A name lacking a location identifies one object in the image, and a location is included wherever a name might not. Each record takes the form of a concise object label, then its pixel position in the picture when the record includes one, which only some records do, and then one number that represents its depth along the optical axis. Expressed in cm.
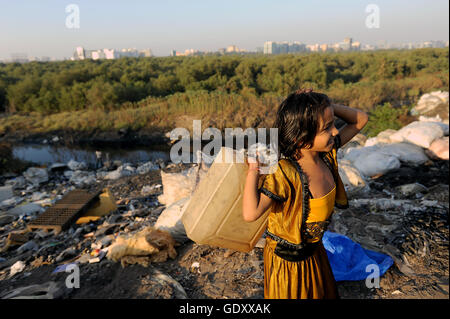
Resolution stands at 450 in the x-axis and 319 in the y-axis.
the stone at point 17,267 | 252
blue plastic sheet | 193
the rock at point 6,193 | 452
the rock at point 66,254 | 263
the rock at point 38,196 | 444
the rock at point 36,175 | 531
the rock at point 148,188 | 427
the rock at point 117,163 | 647
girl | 88
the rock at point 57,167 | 621
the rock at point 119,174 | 538
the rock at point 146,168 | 572
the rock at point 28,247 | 298
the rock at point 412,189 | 340
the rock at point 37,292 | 191
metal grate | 329
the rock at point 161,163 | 595
